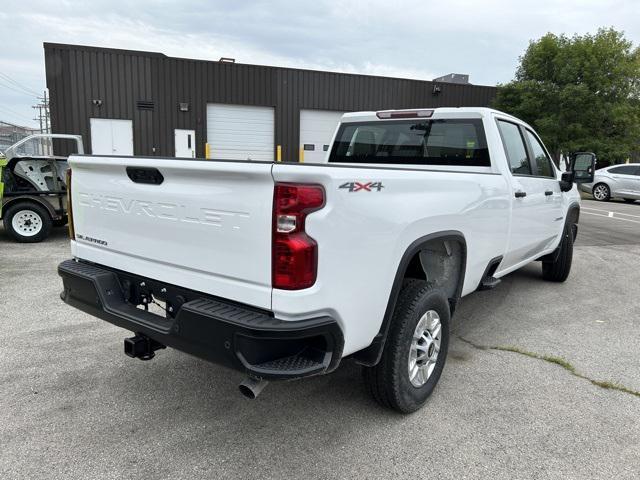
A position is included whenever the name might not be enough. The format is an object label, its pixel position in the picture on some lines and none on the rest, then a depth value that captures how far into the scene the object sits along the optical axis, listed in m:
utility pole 38.81
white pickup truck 2.08
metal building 19.09
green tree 21.86
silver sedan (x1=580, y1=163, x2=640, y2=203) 17.69
